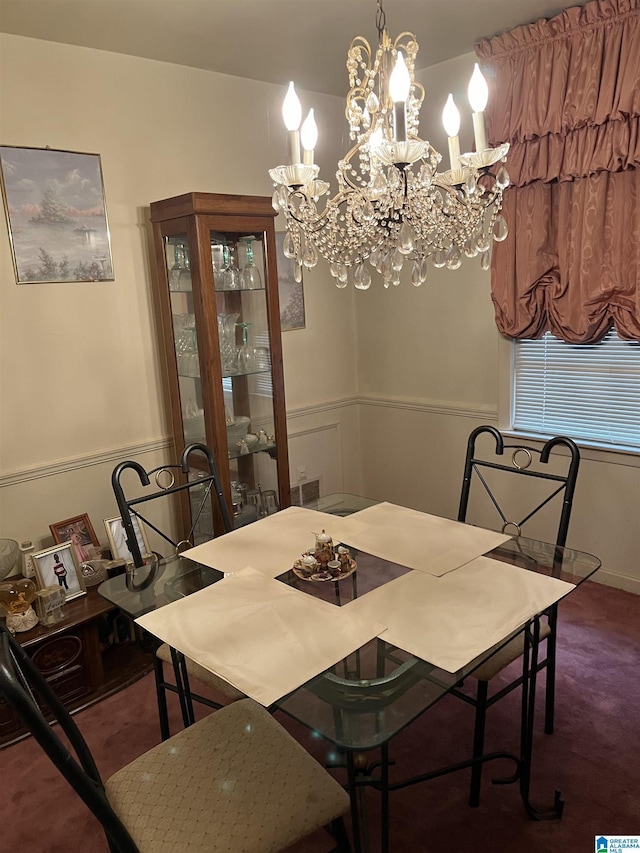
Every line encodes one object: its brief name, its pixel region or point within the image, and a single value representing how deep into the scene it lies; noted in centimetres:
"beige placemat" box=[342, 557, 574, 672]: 136
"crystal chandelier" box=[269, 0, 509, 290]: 149
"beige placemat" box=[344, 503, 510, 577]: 178
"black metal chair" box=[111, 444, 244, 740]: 177
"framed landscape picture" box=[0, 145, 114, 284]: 244
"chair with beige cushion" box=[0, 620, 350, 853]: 126
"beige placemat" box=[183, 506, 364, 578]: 184
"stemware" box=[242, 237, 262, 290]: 283
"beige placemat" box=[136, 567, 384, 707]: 130
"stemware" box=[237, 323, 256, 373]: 288
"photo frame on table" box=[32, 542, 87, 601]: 244
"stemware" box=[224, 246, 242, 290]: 276
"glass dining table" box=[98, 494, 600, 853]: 122
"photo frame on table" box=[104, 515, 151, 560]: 270
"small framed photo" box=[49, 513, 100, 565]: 263
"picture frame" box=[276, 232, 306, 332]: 345
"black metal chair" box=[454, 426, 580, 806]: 177
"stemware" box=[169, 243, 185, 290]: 272
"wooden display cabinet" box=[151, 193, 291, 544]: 265
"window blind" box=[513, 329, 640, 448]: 282
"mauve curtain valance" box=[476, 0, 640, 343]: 243
